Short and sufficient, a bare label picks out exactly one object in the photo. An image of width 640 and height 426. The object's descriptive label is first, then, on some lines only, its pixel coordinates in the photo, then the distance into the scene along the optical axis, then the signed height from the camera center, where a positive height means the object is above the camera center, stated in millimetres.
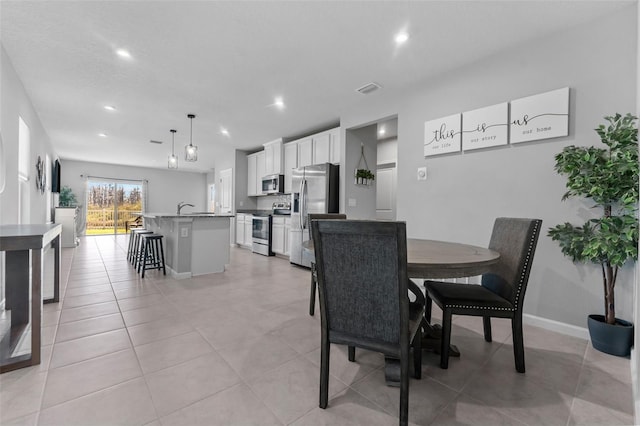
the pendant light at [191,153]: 4432 +875
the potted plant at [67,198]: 8773 +265
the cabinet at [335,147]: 4781 +1089
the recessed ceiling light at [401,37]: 2488 +1581
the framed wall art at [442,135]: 3070 +874
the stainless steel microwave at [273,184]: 6102 +562
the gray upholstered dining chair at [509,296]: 1751 -550
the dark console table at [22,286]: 1715 -584
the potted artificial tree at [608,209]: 1920 +37
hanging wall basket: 4664 +619
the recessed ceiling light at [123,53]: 2802 +1566
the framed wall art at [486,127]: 2727 +869
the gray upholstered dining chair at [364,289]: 1229 -371
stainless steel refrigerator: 4578 +218
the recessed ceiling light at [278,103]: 4055 +1595
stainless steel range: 6020 -568
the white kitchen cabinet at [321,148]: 5000 +1137
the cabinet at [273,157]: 6148 +1181
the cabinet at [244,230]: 6738 -520
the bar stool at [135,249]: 4648 -734
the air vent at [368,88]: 3505 +1581
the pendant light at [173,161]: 5234 +881
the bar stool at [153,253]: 4070 -718
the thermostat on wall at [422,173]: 3379 +466
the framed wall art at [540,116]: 2396 +867
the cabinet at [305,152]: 5383 +1138
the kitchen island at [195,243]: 3957 -518
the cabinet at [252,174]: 7105 +889
